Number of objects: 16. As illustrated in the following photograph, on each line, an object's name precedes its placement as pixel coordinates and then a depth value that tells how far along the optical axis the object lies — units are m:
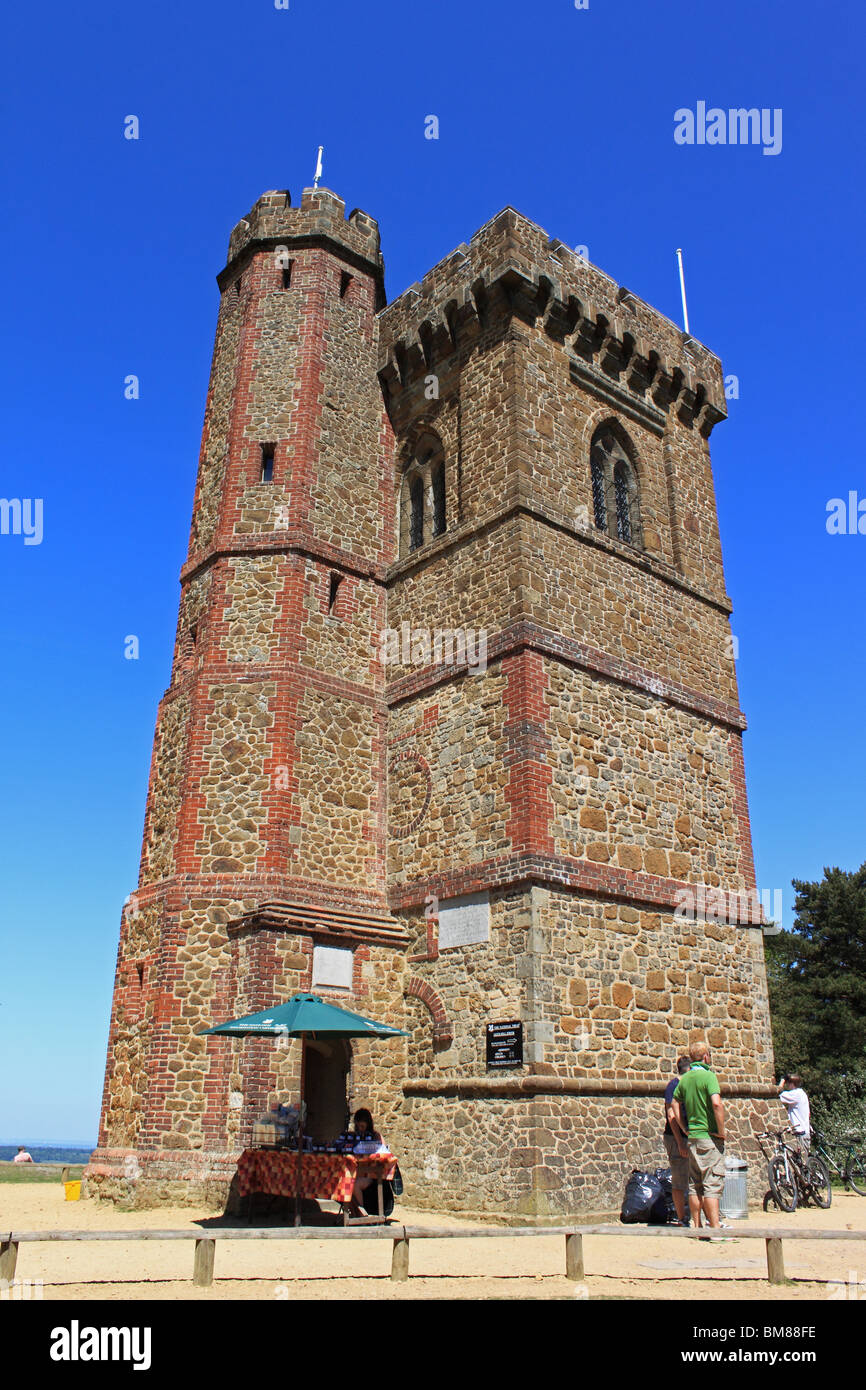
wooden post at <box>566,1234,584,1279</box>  7.29
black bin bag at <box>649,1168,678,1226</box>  11.08
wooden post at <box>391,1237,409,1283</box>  7.29
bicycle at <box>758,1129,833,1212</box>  13.30
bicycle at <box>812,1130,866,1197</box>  16.52
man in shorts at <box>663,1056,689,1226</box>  9.37
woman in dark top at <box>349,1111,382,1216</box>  10.45
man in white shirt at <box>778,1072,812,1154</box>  14.08
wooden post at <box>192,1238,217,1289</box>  6.93
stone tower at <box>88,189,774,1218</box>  12.83
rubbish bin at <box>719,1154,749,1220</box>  12.71
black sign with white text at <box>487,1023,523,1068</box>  12.27
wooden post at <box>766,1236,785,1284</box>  7.20
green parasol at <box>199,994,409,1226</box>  10.54
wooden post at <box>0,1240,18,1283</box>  6.58
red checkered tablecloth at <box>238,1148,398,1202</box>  10.17
